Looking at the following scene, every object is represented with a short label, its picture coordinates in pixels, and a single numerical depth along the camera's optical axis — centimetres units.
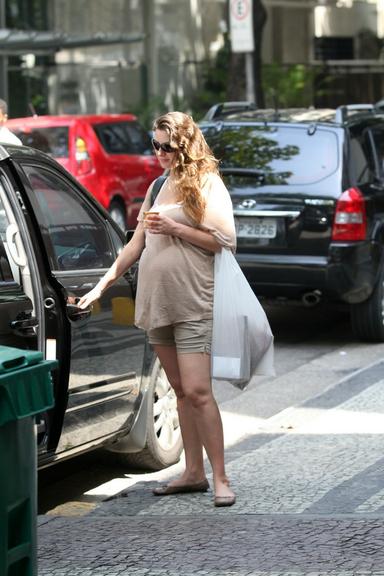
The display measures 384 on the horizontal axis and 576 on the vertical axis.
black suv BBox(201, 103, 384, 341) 1062
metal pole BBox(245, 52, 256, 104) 1781
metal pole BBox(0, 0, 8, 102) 2778
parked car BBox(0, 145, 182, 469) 603
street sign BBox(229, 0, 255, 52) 1648
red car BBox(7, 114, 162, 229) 1802
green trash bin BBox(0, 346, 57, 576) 421
